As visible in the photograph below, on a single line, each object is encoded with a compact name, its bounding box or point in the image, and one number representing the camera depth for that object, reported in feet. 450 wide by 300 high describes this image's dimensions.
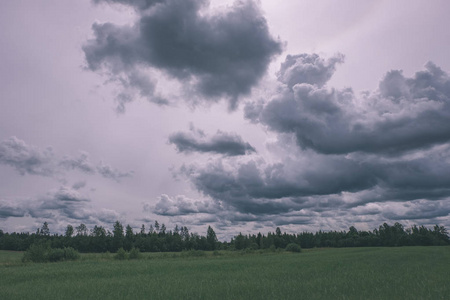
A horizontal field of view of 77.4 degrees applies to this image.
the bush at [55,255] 178.91
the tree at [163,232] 637.80
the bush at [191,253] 250.76
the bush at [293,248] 335.01
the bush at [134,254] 210.59
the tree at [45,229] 609.17
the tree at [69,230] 548.11
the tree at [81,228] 597.19
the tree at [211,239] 496.23
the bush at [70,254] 184.14
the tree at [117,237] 437.17
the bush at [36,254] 166.79
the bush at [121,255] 199.52
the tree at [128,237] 441.27
